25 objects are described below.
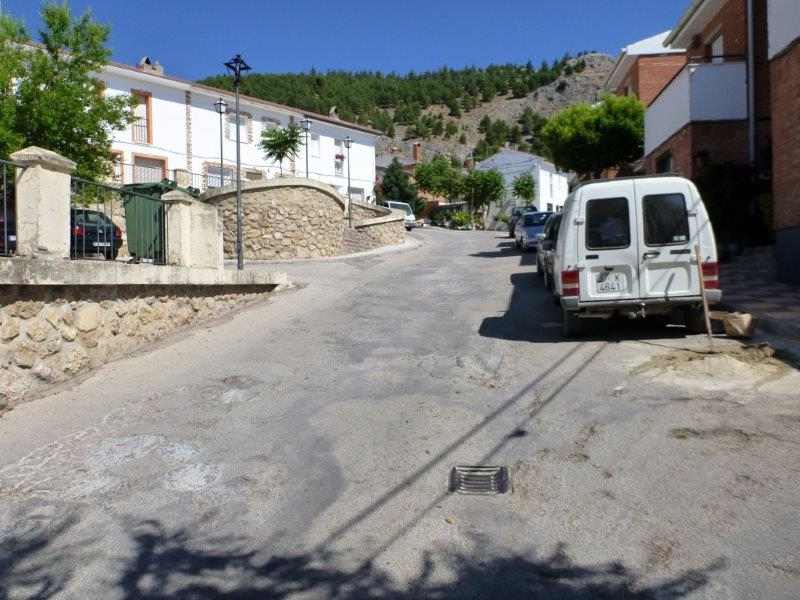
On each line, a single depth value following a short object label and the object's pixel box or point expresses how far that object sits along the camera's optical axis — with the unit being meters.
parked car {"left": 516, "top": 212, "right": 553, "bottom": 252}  22.97
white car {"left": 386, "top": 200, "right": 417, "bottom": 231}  43.21
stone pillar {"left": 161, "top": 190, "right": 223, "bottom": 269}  10.30
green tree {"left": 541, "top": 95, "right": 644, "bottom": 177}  25.75
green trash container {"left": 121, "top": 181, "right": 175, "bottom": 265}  9.70
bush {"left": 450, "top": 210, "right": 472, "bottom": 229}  56.59
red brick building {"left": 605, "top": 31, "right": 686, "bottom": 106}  28.03
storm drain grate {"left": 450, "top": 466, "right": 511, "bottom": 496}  4.88
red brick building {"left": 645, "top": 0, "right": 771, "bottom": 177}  15.60
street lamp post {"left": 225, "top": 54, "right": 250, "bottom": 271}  15.81
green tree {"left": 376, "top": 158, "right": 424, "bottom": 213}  62.56
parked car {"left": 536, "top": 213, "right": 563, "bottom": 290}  12.49
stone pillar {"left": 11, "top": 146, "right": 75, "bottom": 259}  7.22
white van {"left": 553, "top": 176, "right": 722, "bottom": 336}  8.77
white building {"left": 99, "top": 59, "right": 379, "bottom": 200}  32.88
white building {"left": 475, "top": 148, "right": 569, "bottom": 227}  64.12
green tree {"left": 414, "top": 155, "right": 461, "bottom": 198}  62.53
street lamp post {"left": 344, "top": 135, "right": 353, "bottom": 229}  29.71
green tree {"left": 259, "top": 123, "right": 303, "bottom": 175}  35.12
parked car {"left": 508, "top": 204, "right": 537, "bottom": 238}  31.27
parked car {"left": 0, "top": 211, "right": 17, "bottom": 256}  7.05
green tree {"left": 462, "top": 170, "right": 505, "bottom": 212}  58.91
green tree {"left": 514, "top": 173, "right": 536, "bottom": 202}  61.69
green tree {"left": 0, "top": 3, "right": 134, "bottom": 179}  20.52
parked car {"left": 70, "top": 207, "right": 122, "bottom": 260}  8.12
